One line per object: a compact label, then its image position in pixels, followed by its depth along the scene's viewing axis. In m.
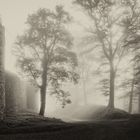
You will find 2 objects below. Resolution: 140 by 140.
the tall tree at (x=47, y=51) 26.47
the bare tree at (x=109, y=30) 28.30
